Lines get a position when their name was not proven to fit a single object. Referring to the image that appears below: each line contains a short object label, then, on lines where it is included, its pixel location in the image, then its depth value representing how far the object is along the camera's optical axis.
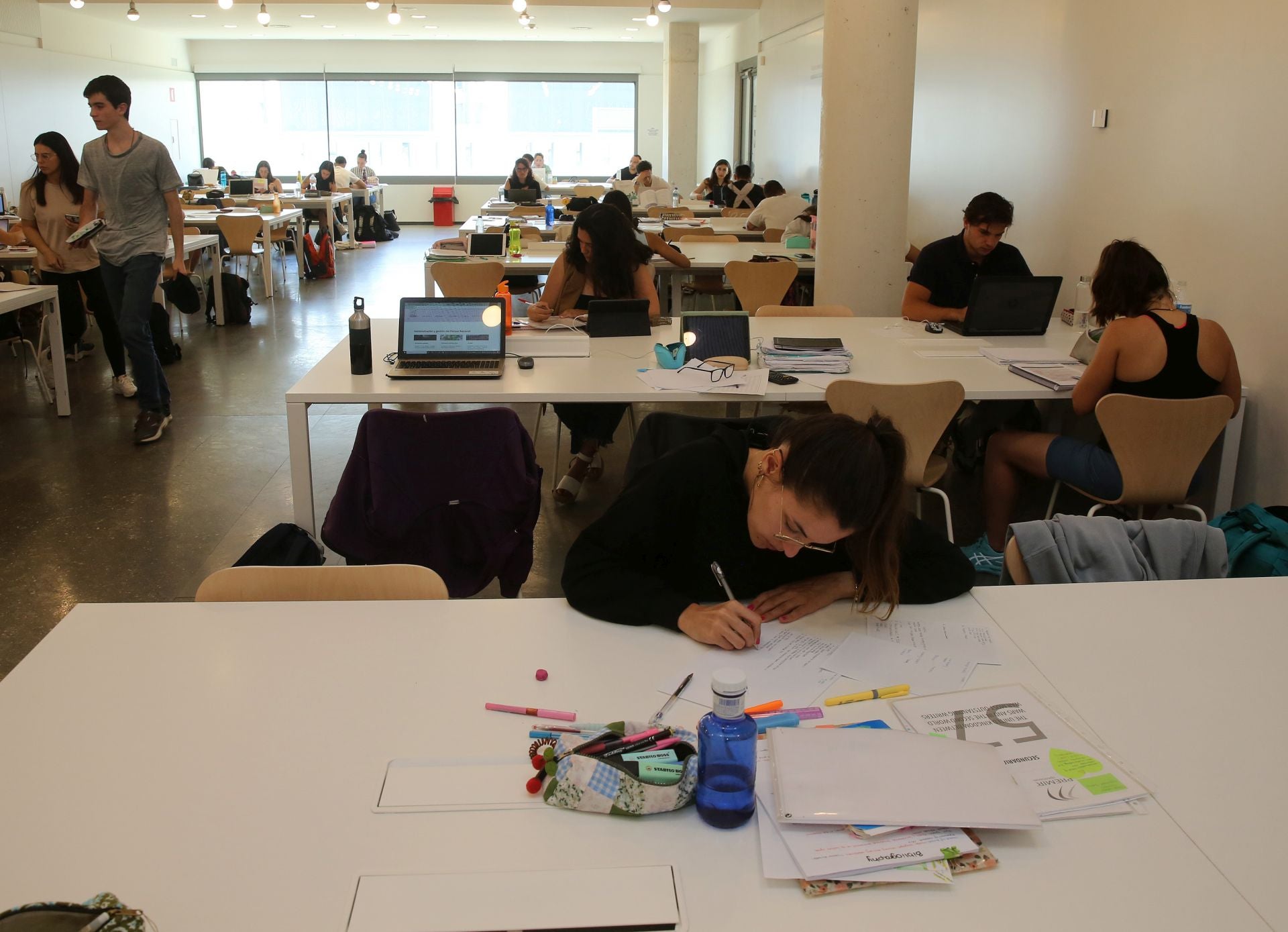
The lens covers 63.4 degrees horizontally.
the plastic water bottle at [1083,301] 4.59
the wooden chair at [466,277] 5.50
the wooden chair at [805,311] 4.72
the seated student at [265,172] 14.38
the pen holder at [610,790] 1.29
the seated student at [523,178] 11.97
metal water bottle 3.38
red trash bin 18.45
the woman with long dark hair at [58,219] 5.55
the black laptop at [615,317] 4.17
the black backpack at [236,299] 8.34
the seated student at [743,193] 11.23
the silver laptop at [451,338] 3.48
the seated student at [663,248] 6.24
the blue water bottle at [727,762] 1.28
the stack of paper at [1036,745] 1.34
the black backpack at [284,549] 2.51
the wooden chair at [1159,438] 3.17
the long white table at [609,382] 3.20
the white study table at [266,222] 9.73
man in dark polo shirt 4.64
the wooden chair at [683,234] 7.82
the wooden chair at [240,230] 9.35
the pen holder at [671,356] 3.58
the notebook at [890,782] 1.26
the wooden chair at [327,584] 1.92
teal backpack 2.76
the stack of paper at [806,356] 3.63
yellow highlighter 1.57
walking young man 4.96
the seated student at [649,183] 11.96
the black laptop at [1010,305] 4.21
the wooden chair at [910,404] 3.24
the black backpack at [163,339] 6.63
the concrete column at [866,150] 5.31
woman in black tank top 3.33
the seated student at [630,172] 13.51
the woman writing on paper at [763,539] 1.70
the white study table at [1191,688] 1.30
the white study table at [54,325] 5.12
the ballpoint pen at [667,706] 1.51
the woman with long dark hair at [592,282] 4.54
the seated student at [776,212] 8.79
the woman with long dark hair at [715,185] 12.09
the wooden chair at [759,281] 5.88
